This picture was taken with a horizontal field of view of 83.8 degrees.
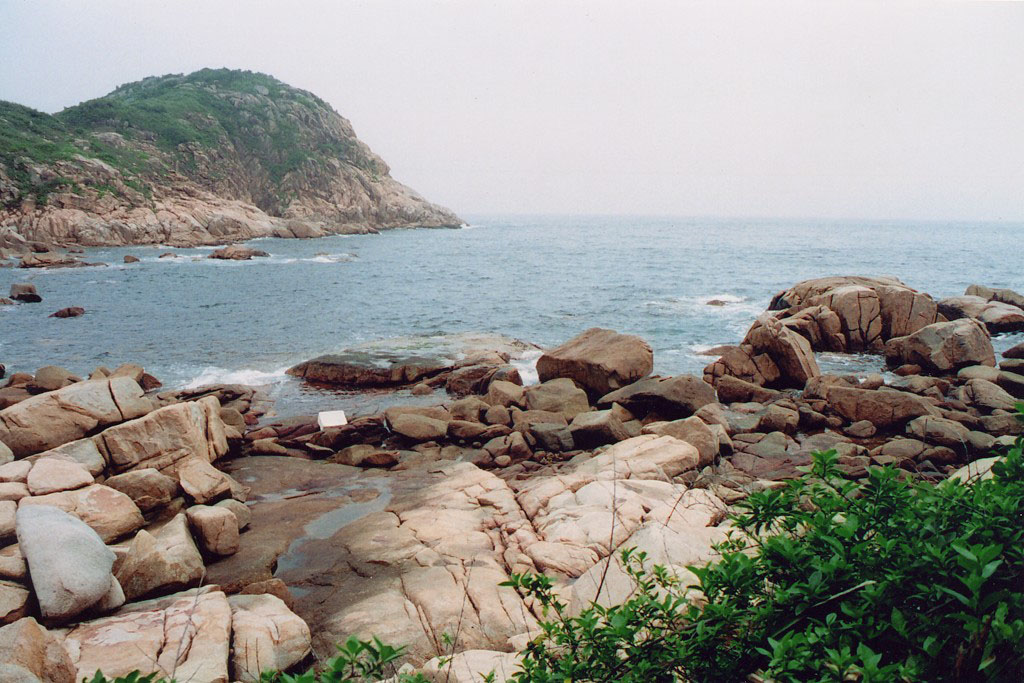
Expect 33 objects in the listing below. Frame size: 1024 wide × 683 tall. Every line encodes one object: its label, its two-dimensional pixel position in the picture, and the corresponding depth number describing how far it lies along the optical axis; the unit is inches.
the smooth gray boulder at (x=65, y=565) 234.7
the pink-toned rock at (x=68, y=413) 413.7
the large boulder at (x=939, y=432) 476.1
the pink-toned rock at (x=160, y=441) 400.8
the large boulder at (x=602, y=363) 642.8
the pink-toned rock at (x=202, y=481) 377.1
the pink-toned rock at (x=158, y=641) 209.8
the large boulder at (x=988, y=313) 944.9
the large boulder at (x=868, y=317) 865.5
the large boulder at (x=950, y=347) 713.6
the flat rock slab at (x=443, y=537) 262.4
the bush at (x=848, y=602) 90.0
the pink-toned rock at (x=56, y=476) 331.3
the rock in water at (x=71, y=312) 1112.8
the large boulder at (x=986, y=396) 575.5
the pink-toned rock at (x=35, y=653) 180.4
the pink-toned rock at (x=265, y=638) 221.6
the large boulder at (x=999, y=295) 1046.4
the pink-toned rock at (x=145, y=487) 357.1
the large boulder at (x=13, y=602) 229.1
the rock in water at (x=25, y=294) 1242.0
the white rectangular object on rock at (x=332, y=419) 553.0
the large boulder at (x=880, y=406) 534.0
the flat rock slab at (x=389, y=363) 740.0
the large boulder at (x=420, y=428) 539.5
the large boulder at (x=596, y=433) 508.1
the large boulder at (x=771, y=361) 697.0
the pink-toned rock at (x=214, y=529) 324.5
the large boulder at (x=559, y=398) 594.2
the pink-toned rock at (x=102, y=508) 317.1
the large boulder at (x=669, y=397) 579.5
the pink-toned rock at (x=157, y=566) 265.9
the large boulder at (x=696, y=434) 453.1
